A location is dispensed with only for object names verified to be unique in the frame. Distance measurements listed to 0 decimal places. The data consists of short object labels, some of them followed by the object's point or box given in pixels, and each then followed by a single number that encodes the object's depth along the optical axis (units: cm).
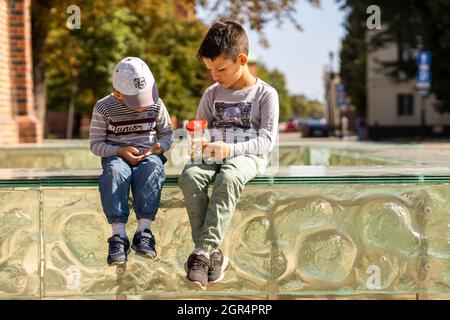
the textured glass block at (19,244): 466
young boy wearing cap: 421
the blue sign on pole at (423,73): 3058
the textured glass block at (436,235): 462
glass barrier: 461
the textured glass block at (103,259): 464
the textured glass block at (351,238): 462
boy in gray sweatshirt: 403
